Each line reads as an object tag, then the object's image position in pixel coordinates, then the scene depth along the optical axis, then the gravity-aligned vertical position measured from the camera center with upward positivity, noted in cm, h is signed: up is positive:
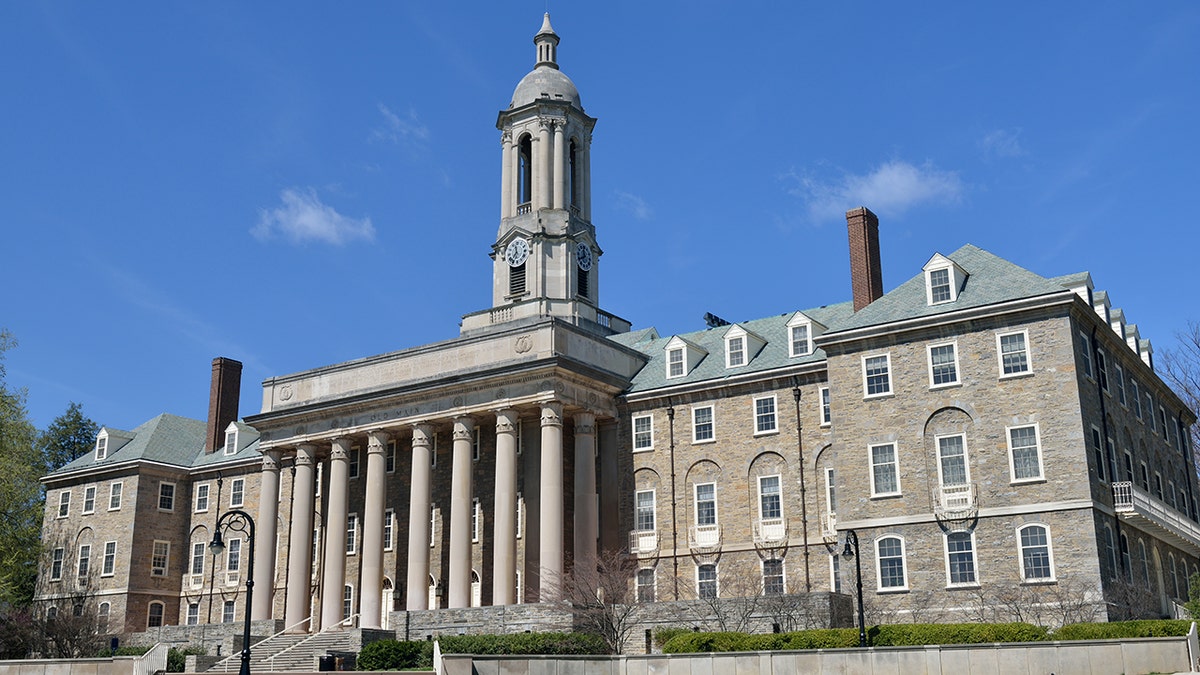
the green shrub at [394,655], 4394 -35
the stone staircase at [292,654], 4875 -30
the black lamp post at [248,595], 3198 +134
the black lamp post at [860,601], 3600 +107
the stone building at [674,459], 4188 +748
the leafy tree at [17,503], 6262 +782
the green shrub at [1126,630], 3366 +15
